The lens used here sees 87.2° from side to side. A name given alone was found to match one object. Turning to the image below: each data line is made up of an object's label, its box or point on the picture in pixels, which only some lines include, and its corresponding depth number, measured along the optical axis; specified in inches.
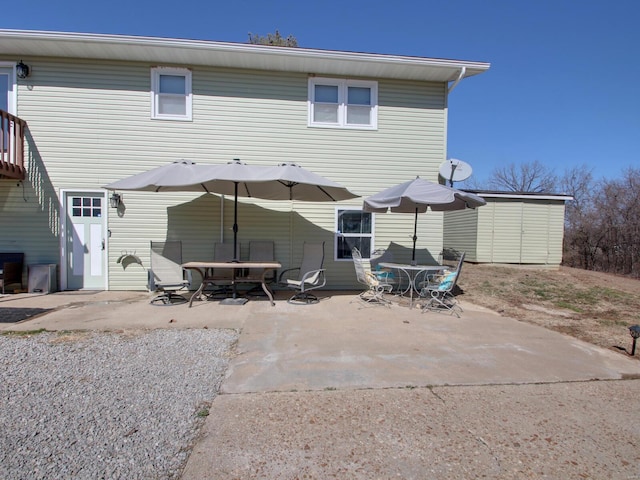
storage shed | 502.9
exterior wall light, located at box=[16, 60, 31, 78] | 271.1
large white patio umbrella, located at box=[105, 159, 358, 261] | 211.5
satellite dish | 306.3
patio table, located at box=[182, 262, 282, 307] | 227.5
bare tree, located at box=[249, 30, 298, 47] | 738.2
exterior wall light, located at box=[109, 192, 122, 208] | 281.0
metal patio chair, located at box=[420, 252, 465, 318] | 235.3
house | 277.1
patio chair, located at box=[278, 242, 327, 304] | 248.3
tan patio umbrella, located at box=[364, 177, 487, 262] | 221.6
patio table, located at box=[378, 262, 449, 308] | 240.4
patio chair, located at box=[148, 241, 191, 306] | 241.3
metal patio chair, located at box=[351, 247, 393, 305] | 249.1
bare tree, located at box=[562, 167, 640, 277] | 552.4
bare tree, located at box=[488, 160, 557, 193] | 999.6
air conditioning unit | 270.5
